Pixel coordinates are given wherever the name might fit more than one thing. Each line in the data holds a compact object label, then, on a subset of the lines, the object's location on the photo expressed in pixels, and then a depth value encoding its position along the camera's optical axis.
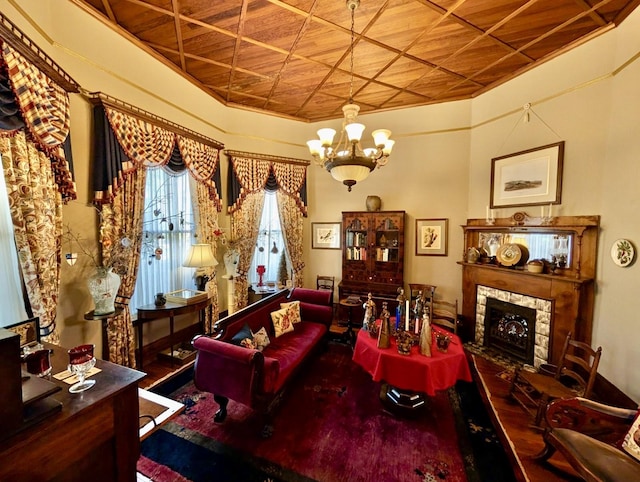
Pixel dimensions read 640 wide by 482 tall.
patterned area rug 2.03
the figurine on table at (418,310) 3.07
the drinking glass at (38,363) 1.38
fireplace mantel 3.09
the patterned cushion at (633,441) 1.69
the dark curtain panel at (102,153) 2.75
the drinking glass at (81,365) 1.27
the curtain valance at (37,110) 1.74
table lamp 3.52
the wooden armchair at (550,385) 2.29
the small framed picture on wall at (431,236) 4.69
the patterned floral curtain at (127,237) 2.83
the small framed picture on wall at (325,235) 5.42
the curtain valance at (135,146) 2.75
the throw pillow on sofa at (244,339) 2.64
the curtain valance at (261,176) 4.57
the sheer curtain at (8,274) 2.03
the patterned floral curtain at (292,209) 5.09
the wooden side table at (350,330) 4.35
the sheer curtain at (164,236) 3.48
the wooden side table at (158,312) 3.17
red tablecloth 2.44
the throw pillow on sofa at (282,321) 3.42
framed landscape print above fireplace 3.42
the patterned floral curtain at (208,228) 4.03
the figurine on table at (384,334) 2.70
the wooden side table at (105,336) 2.74
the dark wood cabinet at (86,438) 0.97
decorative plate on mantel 3.72
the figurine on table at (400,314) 3.05
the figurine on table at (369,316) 3.12
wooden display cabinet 4.77
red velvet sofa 2.31
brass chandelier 2.52
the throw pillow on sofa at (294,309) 3.69
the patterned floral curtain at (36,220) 1.89
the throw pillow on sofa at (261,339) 2.98
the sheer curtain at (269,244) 5.20
